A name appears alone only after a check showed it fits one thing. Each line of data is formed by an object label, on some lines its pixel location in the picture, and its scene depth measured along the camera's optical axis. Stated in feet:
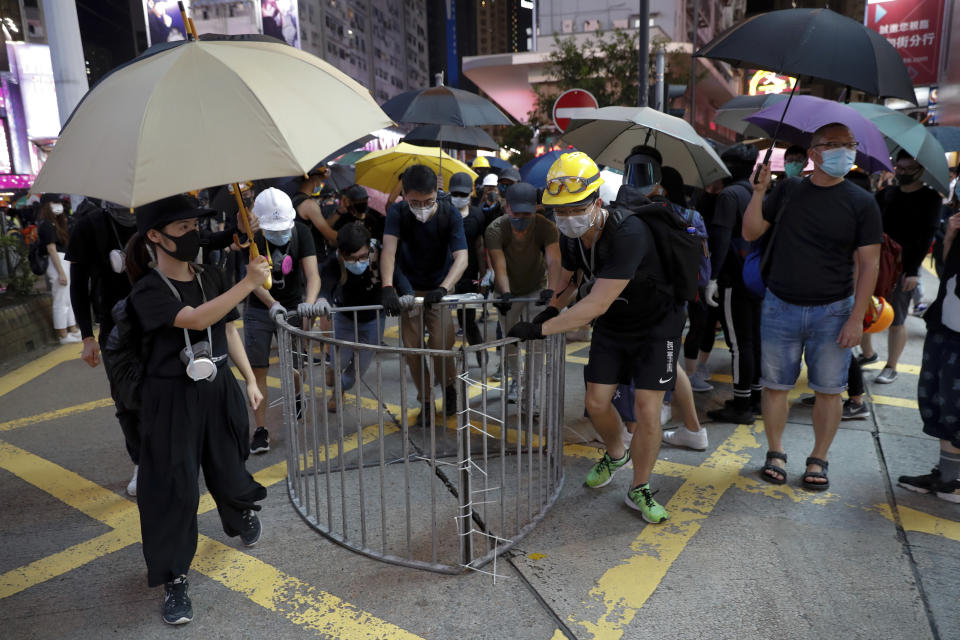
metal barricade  10.13
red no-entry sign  26.16
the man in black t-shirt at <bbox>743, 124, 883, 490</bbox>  12.03
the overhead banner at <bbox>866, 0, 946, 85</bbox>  46.70
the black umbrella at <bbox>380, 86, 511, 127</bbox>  20.30
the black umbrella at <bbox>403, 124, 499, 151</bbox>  22.02
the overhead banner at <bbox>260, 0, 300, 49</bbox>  126.31
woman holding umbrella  8.82
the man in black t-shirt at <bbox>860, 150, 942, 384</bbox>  17.62
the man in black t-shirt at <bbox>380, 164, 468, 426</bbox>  15.97
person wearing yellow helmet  10.64
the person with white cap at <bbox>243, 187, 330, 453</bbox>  14.16
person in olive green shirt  16.94
